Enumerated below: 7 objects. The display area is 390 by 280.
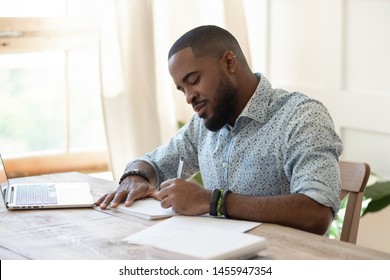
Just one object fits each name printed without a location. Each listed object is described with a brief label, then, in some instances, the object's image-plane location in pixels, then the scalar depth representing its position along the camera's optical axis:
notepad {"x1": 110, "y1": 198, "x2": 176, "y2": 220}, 2.37
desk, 2.09
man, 2.31
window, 3.83
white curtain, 3.60
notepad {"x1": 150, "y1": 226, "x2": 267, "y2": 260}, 1.98
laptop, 2.51
